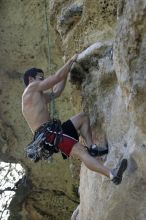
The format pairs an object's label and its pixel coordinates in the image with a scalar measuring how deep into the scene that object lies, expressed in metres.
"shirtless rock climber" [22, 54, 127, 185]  5.85
